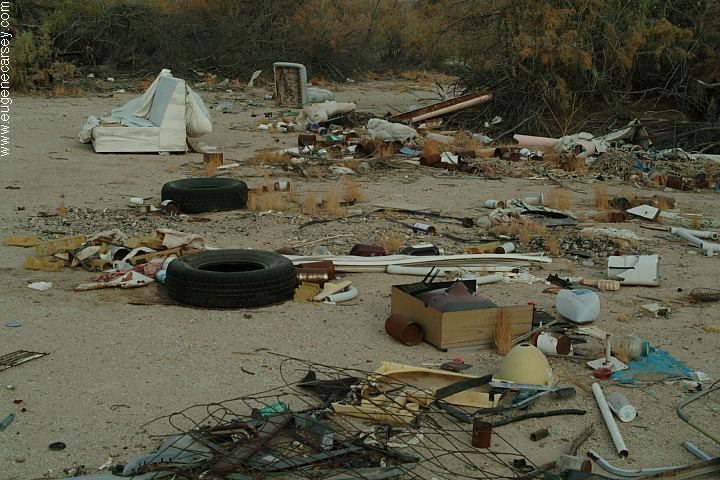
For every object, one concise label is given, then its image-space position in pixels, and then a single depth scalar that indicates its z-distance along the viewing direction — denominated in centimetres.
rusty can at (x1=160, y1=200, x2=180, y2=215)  923
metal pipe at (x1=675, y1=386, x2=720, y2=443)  410
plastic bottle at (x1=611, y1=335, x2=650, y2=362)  537
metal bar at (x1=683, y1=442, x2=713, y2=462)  412
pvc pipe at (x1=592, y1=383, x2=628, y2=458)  415
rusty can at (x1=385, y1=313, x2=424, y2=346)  559
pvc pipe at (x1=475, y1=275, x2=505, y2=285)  706
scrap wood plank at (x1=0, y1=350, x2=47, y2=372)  500
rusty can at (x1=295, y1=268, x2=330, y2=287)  673
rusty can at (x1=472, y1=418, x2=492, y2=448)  413
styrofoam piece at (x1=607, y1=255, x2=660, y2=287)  713
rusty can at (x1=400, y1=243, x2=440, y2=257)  766
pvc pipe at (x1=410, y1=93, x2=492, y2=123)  1717
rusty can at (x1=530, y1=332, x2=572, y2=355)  546
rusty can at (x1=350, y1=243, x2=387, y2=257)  757
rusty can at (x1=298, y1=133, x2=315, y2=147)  1391
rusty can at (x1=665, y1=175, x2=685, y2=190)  1209
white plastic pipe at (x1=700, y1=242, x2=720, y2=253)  825
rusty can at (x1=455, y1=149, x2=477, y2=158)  1354
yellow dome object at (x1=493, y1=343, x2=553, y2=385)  486
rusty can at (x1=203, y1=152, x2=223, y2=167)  1215
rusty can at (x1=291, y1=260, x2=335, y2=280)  695
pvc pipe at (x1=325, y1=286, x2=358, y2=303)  650
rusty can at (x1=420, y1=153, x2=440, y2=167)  1312
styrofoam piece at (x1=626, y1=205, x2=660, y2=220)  960
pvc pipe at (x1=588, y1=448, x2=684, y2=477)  394
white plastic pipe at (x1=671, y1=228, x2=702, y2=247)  855
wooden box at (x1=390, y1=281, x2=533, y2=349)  551
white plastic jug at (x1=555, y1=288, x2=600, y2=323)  601
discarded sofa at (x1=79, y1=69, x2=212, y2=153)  1309
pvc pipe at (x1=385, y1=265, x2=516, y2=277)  724
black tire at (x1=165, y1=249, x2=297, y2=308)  618
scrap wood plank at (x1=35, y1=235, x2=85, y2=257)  742
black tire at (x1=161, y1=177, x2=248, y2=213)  934
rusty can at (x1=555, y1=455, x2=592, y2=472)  390
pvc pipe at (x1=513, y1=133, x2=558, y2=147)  1504
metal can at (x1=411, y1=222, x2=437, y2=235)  873
